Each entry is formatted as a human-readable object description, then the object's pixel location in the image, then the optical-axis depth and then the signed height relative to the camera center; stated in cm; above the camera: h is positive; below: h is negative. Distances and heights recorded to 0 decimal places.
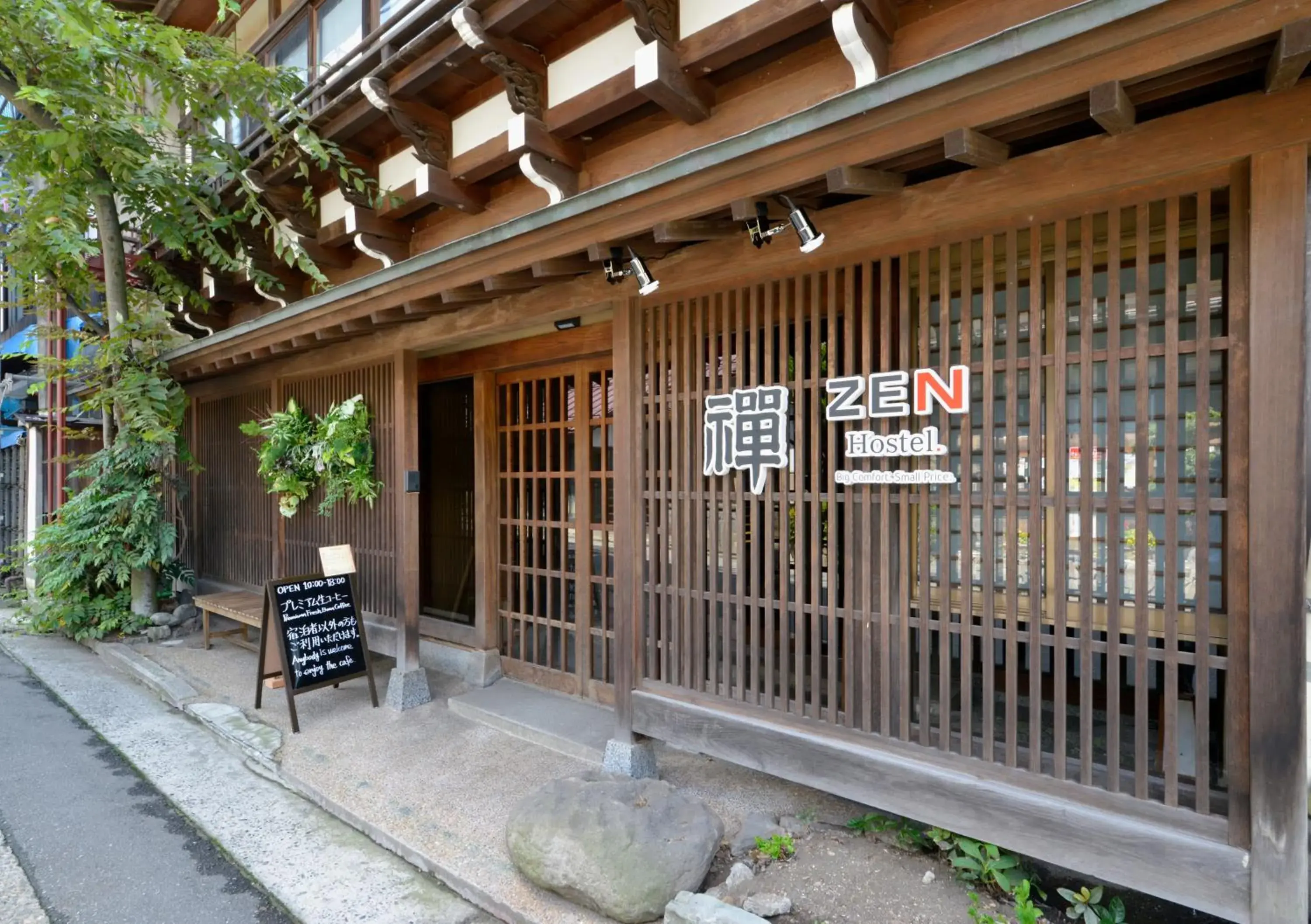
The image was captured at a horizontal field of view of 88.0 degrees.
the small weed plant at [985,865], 301 -186
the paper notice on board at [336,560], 570 -88
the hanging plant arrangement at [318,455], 615 +2
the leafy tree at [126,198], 596 +266
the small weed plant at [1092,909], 283 -194
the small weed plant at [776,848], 339 -198
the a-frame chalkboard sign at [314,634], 529 -144
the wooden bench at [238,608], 676 -157
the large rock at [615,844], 298 -180
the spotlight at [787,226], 307 +107
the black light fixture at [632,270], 371 +103
